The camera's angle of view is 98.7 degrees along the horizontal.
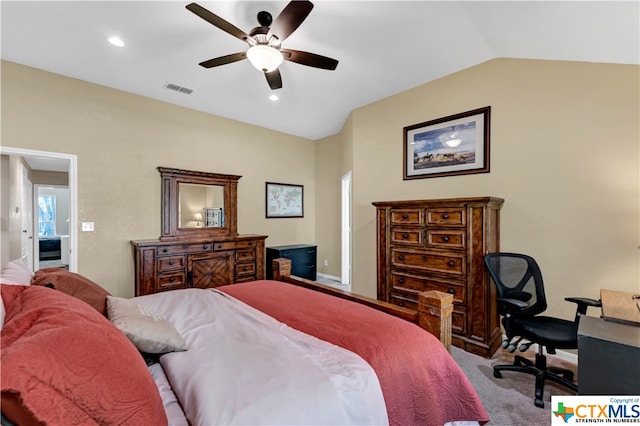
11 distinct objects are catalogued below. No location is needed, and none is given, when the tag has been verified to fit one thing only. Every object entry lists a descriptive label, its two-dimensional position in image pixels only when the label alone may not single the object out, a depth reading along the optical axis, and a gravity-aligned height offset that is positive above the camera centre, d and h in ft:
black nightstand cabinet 15.98 -2.71
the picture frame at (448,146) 10.09 +2.63
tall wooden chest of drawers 8.59 -1.59
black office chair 6.52 -2.87
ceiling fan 6.01 +4.34
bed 2.31 -2.02
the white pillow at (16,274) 4.43 -1.05
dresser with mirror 11.44 -1.49
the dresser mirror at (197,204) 13.04 +0.45
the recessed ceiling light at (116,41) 8.54 +5.43
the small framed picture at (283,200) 17.07 +0.80
